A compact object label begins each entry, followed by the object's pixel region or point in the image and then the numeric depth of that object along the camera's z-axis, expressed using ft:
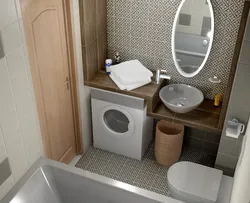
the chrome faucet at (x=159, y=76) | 8.10
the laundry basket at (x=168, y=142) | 8.39
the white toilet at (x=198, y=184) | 6.68
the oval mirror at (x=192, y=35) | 7.56
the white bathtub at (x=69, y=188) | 6.28
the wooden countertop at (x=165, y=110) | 7.79
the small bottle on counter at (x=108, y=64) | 8.52
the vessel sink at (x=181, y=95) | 8.13
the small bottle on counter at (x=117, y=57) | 8.76
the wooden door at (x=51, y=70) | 6.18
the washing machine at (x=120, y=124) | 8.20
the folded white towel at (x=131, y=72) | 8.02
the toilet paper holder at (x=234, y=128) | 6.84
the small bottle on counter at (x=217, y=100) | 8.07
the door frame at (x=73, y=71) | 7.08
